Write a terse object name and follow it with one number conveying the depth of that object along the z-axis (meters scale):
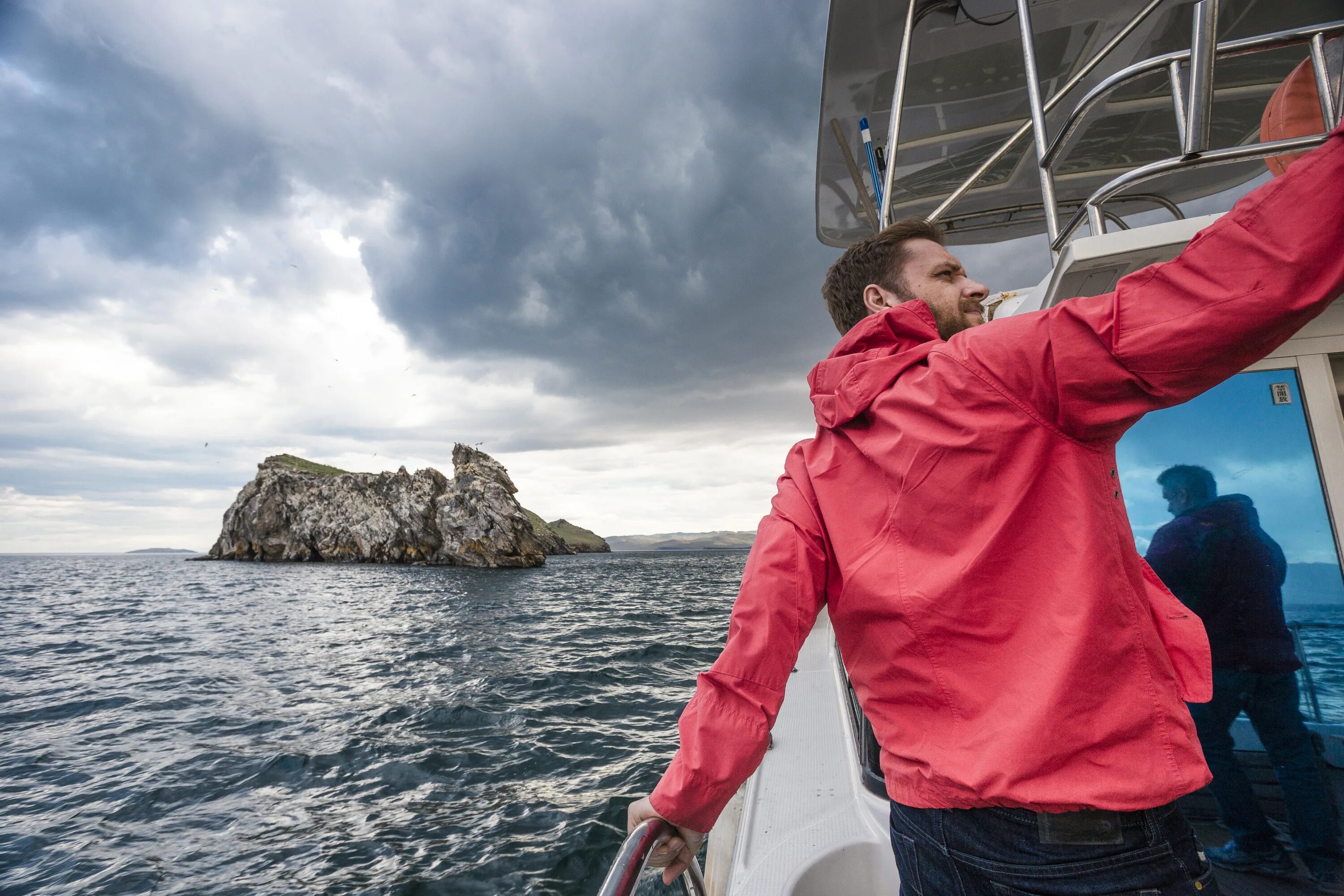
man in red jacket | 0.75
